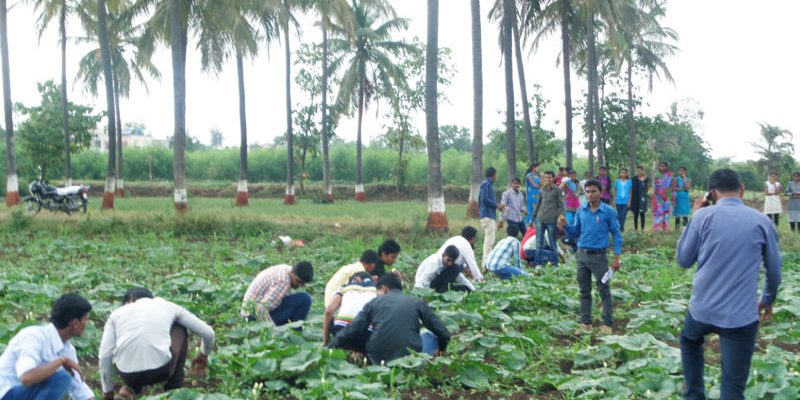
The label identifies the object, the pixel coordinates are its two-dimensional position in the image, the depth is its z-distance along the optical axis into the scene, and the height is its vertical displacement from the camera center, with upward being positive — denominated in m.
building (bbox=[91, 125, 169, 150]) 96.85 +5.09
